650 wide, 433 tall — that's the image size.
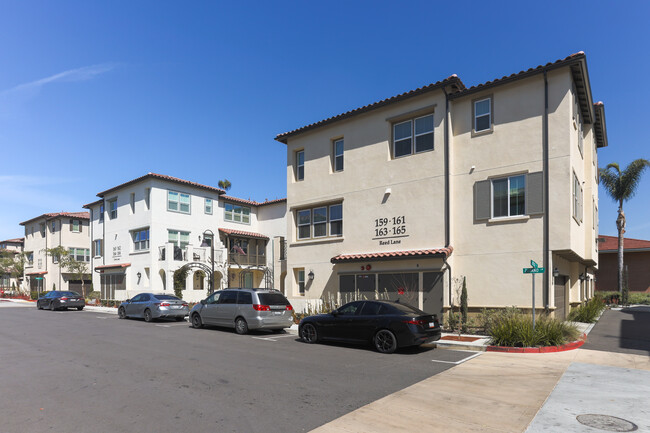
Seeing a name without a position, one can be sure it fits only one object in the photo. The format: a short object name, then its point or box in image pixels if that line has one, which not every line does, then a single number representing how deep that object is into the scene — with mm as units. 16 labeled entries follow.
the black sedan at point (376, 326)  11555
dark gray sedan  29359
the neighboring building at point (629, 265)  37062
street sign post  12342
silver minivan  15773
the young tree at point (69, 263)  41834
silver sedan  20734
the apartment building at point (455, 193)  14945
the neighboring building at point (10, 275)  55562
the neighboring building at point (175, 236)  33344
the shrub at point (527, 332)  12055
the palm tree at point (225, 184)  64250
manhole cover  5816
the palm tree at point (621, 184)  33875
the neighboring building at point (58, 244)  45594
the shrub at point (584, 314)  18609
